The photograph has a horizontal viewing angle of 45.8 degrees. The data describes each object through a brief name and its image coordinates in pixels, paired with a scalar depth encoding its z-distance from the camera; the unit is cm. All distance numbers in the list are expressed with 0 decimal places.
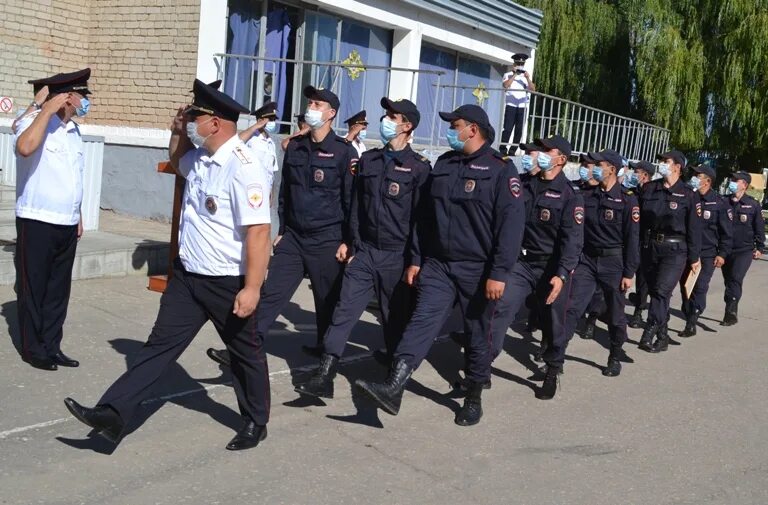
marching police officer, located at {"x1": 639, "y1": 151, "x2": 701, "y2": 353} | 845
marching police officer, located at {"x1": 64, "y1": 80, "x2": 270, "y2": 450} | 439
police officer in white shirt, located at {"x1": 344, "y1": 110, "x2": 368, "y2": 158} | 907
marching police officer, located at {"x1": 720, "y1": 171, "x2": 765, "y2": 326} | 1040
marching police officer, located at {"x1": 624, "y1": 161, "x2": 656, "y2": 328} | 902
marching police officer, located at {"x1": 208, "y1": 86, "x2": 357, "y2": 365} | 630
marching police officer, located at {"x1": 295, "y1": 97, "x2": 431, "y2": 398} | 613
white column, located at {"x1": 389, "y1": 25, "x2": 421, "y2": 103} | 1571
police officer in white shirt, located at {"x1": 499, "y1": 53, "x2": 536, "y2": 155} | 1441
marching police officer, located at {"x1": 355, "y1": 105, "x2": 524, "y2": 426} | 550
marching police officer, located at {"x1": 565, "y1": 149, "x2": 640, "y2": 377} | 749
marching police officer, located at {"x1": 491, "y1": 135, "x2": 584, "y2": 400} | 643
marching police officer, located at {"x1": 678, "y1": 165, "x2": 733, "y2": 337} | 950
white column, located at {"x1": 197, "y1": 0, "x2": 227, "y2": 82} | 1175
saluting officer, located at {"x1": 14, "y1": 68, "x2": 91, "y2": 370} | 566
